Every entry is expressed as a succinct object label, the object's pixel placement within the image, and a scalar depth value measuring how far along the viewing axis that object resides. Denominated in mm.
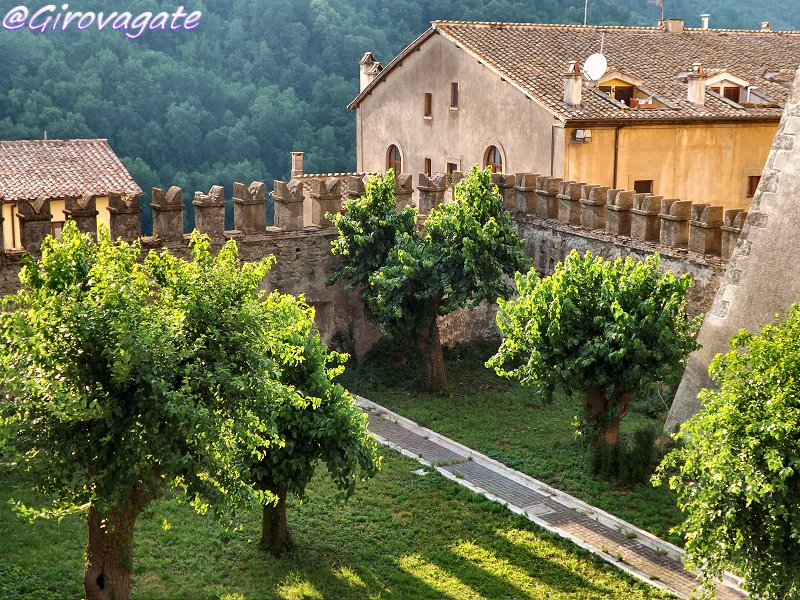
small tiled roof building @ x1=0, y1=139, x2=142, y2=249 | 28000
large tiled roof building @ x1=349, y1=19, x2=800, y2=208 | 24000
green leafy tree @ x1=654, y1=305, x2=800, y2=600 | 9594
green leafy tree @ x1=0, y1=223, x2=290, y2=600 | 9086
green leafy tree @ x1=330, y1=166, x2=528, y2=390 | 18766
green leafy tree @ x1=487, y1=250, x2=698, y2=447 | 14508
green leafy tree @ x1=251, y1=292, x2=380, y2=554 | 12125
